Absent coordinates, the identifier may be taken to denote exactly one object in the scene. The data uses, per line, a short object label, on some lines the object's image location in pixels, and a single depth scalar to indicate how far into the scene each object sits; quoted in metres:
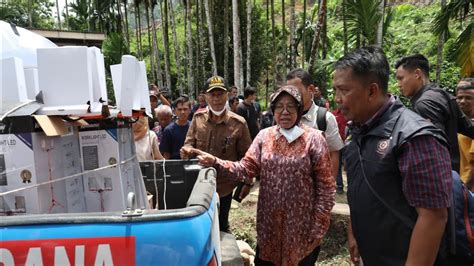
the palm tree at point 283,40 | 18.45
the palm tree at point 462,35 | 8.03
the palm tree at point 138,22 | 22.60
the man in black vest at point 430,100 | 3.05
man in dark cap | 3.56
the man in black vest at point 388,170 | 1.56
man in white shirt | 3.36
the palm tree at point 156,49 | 20.36
